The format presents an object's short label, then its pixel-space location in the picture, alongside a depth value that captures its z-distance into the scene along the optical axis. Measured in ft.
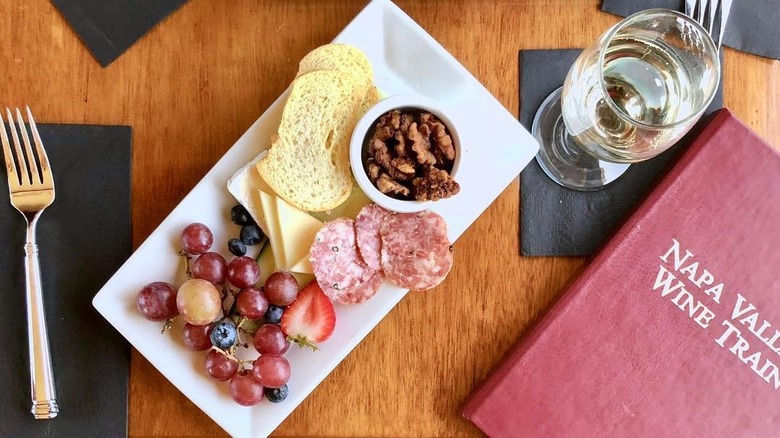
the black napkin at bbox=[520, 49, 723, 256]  2.70
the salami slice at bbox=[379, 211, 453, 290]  2.45
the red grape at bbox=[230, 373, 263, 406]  2.44
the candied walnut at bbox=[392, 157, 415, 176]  2.34
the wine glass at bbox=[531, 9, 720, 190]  2.29
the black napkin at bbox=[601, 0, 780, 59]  2.72
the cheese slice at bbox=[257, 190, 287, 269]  2.45
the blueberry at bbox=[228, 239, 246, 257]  2.52
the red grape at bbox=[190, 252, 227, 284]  2.43
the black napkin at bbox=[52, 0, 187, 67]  2.67
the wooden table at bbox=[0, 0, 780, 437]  2.69
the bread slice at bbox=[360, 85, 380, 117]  2.52
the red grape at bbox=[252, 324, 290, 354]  2.45
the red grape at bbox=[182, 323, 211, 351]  2.43
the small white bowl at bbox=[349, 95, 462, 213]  2.35
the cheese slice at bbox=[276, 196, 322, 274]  2.45
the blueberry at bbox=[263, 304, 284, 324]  2.47
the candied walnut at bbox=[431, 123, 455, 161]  2.36
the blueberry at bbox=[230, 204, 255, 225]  2.50
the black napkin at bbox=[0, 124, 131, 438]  2.60
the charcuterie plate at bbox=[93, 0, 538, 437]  2.49
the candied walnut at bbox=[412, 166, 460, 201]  2.32
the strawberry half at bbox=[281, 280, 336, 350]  2.46
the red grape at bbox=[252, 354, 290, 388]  2.42
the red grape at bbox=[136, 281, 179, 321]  2.41
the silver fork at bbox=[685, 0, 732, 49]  2.67
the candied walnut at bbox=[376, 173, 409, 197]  2.34
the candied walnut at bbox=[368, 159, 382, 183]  2.37
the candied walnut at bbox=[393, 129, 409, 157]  2.35
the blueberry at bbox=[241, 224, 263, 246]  2.51
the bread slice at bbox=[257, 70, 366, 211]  2.44
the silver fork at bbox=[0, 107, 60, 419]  2.56
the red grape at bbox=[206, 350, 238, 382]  2.42
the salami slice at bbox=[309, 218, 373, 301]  2.42
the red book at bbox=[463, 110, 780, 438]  2.63
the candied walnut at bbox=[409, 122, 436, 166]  2.34
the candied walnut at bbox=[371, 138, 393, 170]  2.37
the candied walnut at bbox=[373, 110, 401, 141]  2.38
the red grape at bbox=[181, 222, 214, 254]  2.44
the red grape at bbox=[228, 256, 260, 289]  2.44
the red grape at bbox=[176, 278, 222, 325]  2.33
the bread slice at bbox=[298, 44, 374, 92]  2.49
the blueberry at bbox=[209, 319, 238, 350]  2.39
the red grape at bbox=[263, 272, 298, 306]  2.43
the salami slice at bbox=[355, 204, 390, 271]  2.46
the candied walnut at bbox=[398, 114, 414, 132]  2.38
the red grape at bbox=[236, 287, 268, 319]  2.40
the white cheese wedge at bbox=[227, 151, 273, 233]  2.45
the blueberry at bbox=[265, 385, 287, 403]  2.48
